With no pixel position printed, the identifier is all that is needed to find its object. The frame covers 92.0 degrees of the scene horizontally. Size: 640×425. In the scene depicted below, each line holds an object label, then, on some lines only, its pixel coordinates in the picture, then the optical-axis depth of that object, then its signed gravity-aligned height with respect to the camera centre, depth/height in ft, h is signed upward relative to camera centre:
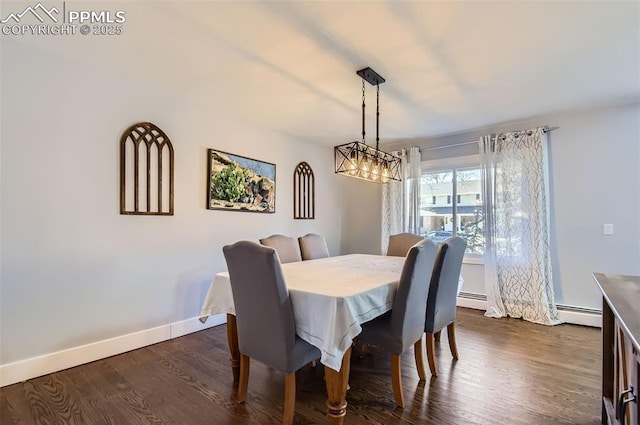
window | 13.67 +0.63
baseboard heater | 10.85 -3.37
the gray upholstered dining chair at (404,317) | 6.07 -2.04
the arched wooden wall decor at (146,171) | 8.79 +1.36
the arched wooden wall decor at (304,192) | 14.61 +1.17
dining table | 5.14 -1.74
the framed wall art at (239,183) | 11.03 +1.29
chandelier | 8.14 +1.55
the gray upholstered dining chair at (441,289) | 7.34 -1.78
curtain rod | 11.69 +3.23
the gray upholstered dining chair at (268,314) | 5.27 -1.73
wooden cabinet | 3.33 -1.86
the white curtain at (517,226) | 11.47 -0.41
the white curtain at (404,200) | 14.57 +0.76
